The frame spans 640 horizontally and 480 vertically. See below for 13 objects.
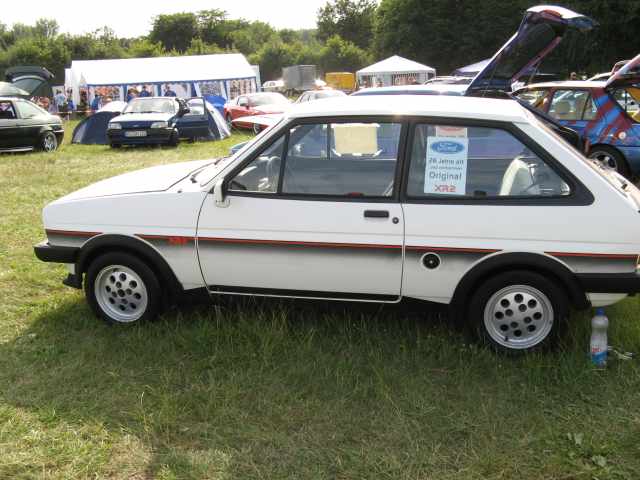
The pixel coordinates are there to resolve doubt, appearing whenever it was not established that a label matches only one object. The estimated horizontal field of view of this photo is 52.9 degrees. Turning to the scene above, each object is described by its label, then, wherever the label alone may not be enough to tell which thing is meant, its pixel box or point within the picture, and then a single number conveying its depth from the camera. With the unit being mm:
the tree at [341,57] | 80188
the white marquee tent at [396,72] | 38719
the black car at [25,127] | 15398
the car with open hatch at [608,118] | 9047
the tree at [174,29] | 94438
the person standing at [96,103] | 28281
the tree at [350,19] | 97312
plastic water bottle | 3895
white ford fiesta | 3889
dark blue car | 16562
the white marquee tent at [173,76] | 29344
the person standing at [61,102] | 31155
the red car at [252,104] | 21750
